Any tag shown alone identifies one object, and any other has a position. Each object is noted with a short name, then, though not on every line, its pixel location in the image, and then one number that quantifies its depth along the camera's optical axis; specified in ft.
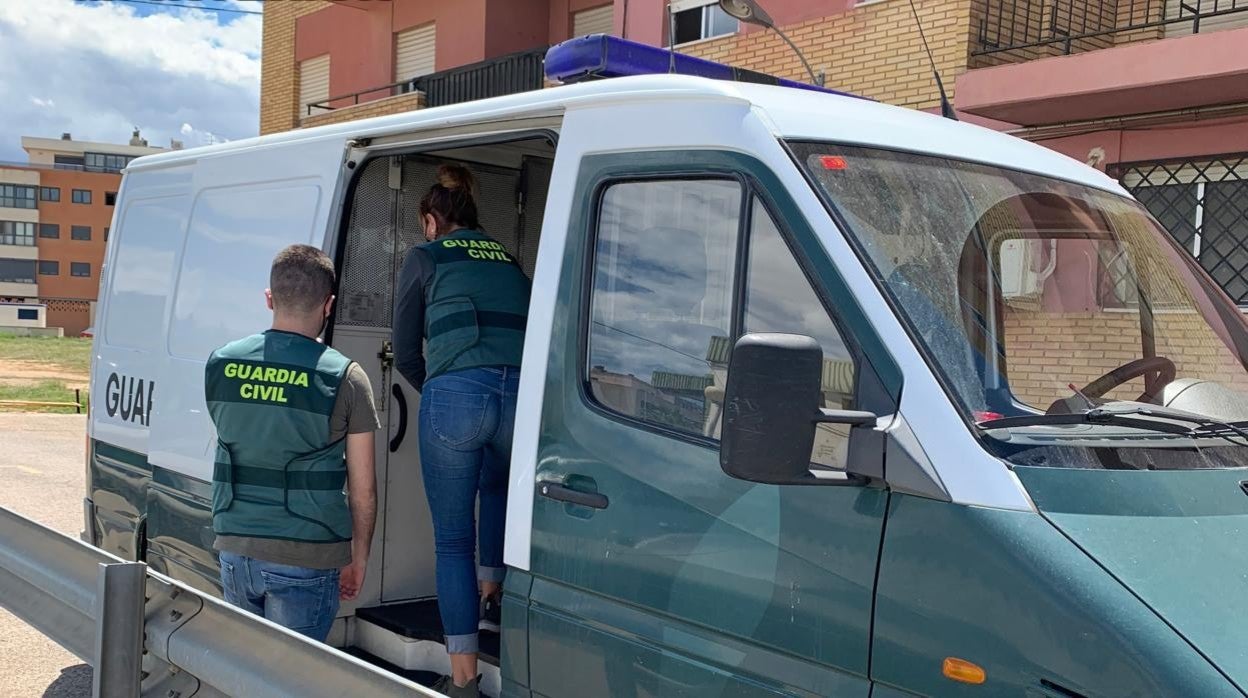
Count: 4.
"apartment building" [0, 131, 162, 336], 293.64
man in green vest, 11.57
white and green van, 7.60
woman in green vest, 12.75
